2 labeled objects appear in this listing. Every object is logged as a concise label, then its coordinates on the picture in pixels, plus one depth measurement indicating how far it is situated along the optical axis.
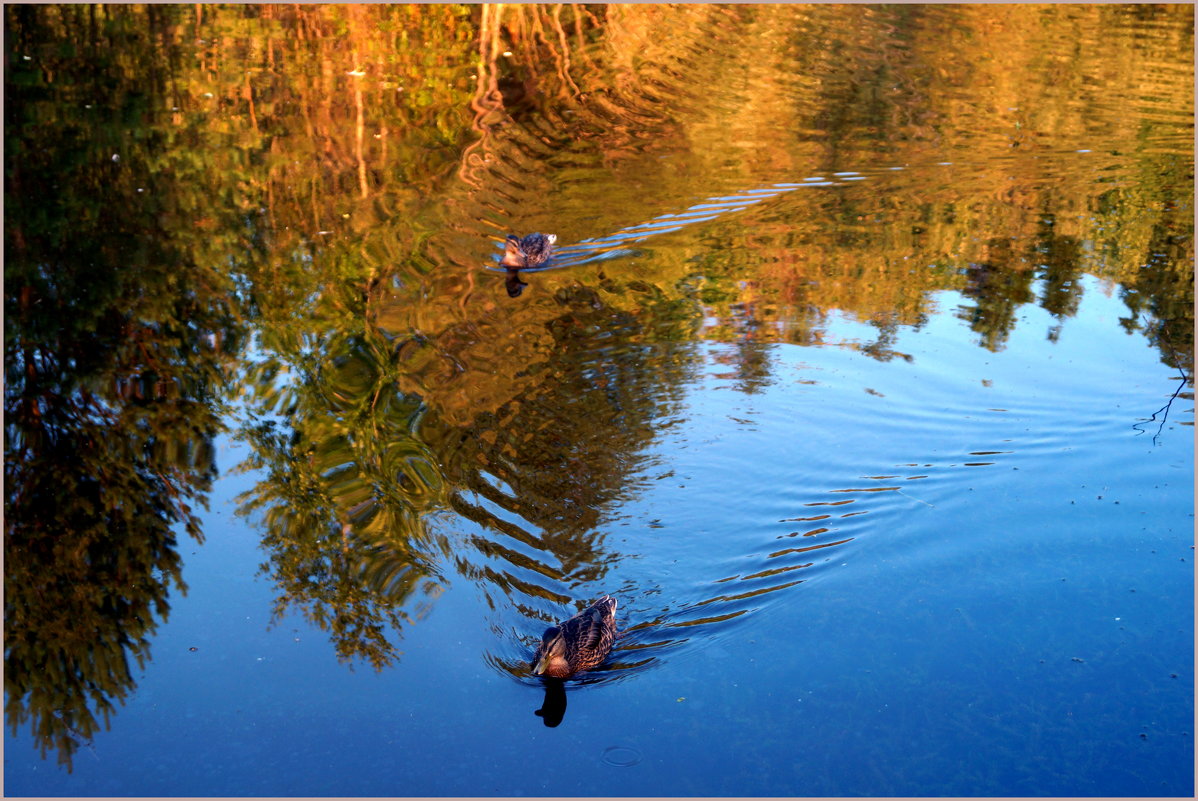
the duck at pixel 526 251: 8.93
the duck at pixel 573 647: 4.91
